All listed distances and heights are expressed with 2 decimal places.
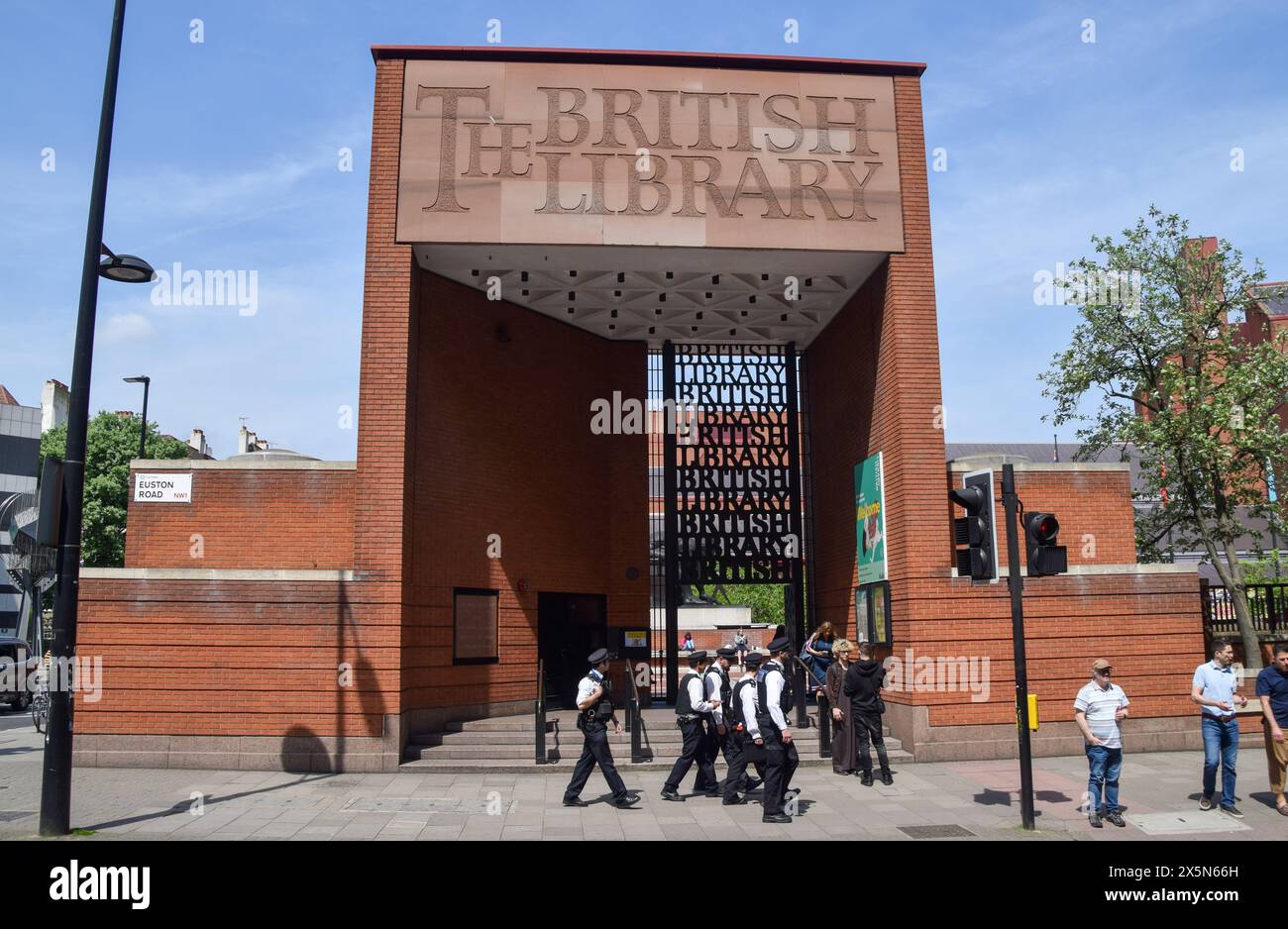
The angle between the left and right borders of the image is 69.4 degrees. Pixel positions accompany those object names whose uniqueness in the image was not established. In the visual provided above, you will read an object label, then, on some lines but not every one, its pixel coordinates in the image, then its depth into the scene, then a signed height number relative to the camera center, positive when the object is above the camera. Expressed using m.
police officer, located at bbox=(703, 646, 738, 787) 11.15 -1.43
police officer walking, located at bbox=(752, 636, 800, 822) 9.93 -1.60
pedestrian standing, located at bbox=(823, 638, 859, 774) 12.58 -1.78
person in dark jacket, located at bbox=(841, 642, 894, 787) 12.09 -1.50
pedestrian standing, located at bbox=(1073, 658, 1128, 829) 9.38 -1.39
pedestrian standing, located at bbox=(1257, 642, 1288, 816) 9.96 -1.34
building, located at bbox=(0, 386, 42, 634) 49.78 +6.92
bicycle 17.94 -2.38
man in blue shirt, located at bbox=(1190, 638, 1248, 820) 10.10 -1.35
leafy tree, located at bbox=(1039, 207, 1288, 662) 20.00 +4.63
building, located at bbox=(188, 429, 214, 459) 59.58 +9.40
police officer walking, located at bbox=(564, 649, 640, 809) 10.76 -1.70
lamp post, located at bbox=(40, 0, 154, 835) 8.95 +0.99
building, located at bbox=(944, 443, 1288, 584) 22.61 +8.81
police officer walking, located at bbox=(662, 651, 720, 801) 11.23 -1.56
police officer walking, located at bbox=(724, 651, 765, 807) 10.00 -1.59
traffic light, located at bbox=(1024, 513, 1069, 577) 9.45 +0.39
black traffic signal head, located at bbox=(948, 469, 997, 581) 9.74 +0.59
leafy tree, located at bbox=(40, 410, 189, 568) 36.69 +4.09
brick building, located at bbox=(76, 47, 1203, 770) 13.19 +1.96
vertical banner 15.26 +1.20
